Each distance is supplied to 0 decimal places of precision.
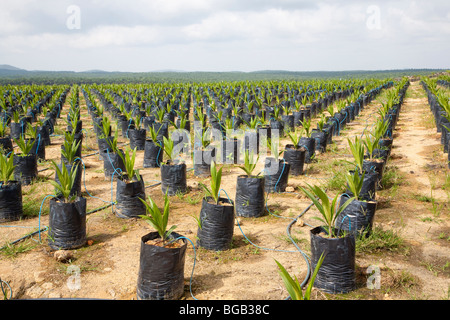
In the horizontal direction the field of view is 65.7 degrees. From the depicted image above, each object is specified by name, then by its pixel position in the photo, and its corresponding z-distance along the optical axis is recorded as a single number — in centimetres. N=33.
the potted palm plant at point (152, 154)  599
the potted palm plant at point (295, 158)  554
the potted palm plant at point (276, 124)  829
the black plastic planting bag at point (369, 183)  418
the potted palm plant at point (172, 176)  468
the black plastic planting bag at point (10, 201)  379
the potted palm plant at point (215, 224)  323
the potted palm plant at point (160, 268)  248
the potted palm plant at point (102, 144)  659
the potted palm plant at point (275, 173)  480
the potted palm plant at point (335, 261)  262
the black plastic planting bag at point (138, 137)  713
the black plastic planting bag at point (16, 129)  784
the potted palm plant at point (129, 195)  392
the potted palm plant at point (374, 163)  475
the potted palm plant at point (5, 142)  622
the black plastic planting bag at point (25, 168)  497
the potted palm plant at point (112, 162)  527
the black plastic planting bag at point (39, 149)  629
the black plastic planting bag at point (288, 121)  927
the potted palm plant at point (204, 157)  546
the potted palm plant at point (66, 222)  325
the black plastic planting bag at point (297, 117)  1033
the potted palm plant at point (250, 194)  402
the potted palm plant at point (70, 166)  454
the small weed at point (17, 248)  320
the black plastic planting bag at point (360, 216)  332
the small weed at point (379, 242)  323
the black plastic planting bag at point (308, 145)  621
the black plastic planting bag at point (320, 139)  690
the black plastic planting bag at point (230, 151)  640
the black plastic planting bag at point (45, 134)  723
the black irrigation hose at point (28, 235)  336
